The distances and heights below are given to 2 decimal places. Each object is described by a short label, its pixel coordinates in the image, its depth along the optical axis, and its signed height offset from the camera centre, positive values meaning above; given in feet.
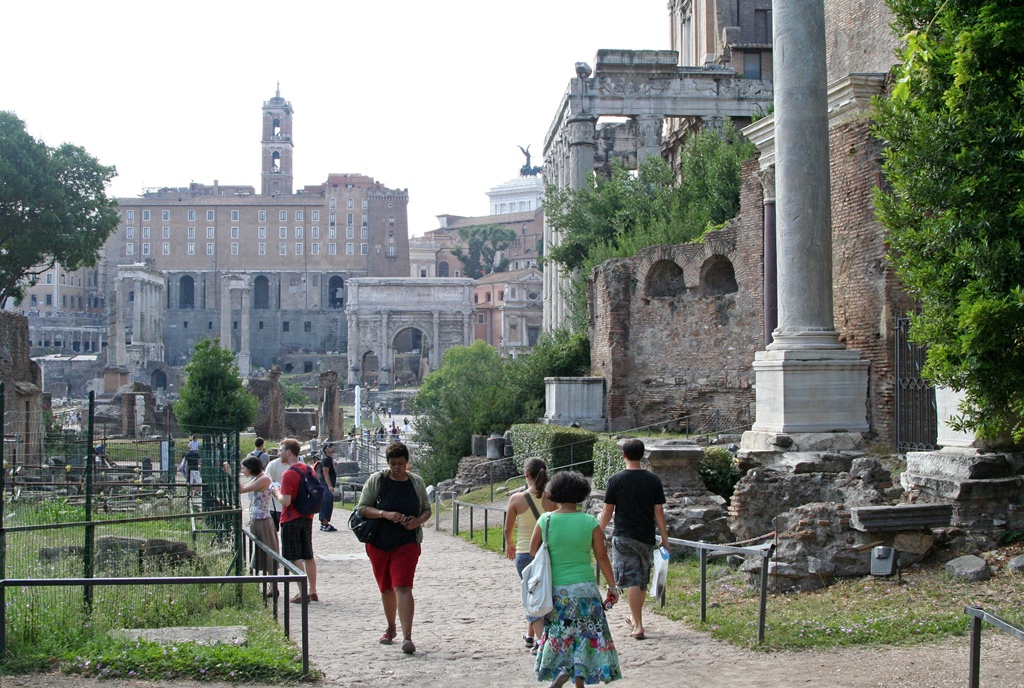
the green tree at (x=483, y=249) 384.47 +41.57
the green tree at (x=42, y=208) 122.11 +17.98
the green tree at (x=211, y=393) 128.47 -1.62
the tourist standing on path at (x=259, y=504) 31.73 -3.45
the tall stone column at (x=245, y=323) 343.46 +15.88
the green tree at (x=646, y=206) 77.71 +12.27
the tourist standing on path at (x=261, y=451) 45.40 -2.91
